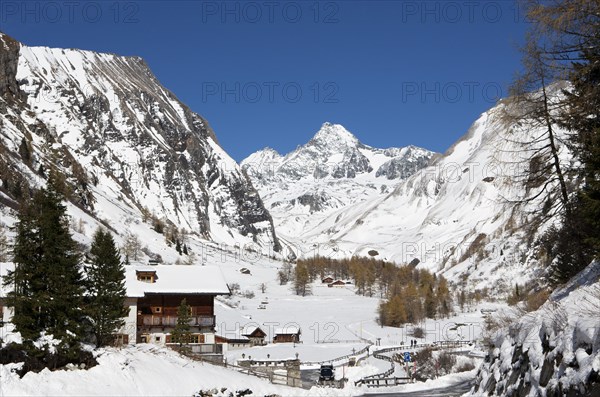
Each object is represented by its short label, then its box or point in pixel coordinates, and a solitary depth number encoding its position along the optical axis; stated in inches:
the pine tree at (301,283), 7027.6
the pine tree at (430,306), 5826.8
